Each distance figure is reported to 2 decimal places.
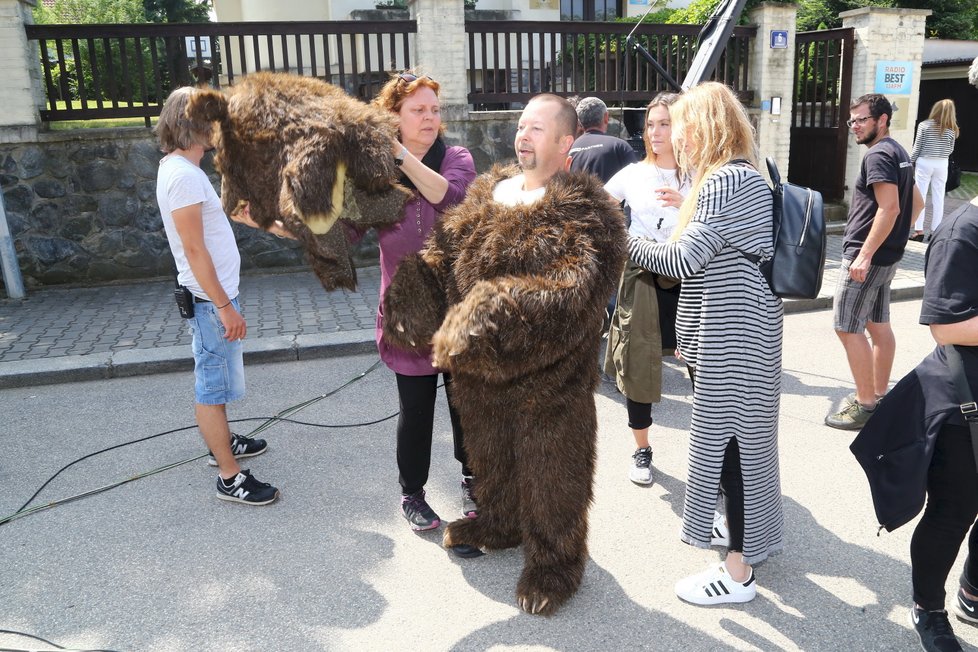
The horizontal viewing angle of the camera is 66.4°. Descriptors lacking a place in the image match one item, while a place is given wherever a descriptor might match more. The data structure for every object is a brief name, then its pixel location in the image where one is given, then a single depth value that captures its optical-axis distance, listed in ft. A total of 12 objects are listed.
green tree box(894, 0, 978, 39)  63.98
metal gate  36.47
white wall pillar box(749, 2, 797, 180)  34.60
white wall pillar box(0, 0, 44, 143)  26.68
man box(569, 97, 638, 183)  16.79
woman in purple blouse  9.54
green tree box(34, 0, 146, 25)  78.23
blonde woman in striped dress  8.97
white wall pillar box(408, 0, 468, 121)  29.94
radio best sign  36.09
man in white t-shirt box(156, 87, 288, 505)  11.32
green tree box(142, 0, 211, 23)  79.15
